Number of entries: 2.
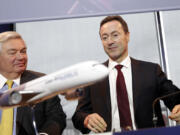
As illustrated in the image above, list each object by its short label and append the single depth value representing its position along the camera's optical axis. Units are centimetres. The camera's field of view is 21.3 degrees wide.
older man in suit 251
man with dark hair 254
